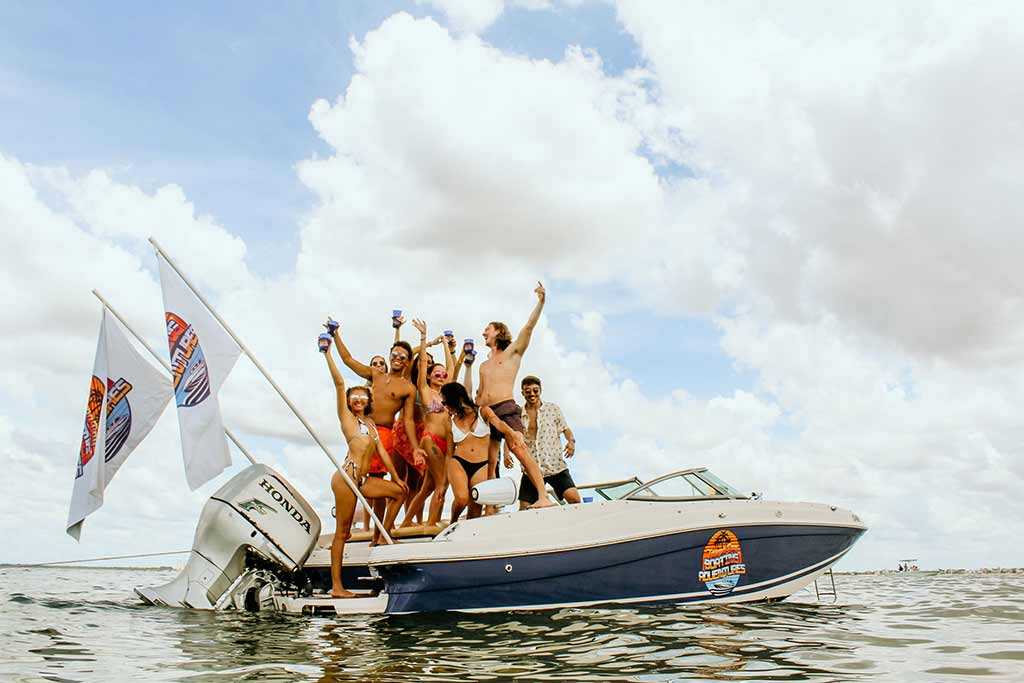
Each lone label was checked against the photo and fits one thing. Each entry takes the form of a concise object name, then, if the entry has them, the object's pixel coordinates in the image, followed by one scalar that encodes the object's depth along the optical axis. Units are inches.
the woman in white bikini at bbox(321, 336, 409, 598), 347.3
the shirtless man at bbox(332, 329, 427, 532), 377.1
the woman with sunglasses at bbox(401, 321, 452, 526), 358.9
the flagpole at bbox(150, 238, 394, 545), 343.0
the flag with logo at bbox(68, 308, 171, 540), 391.9
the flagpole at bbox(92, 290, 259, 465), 401.2
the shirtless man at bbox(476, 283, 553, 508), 341.4
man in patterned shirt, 352.5
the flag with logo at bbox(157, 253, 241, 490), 340.5
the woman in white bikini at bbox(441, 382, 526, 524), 352.5
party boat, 320.2
